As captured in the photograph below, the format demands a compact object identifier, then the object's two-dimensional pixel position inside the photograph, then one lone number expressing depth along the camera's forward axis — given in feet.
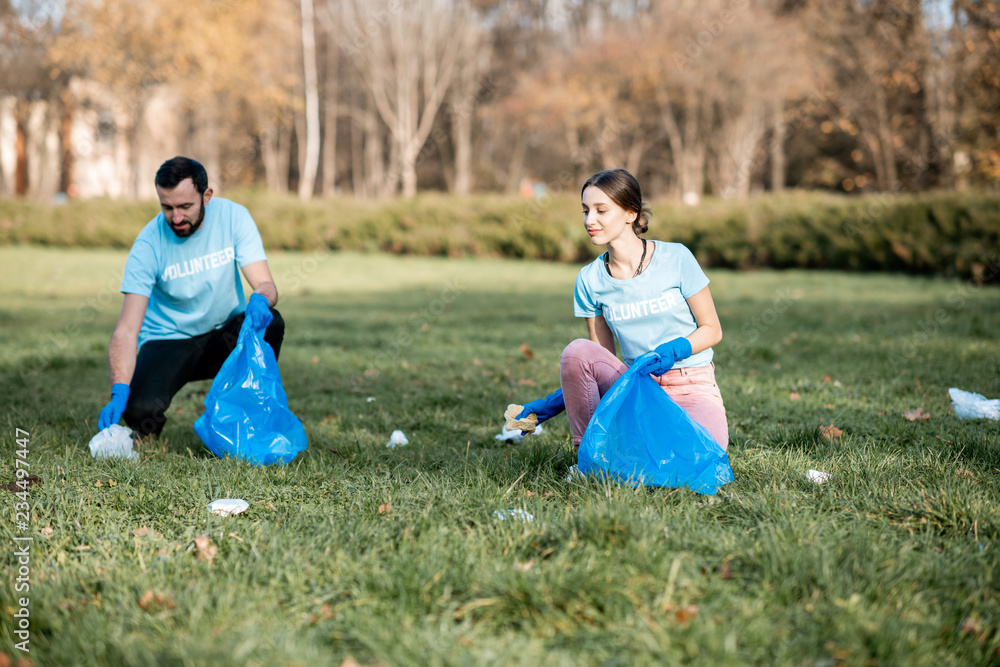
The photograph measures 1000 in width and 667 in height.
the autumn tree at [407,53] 95.04
